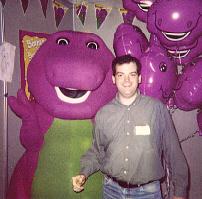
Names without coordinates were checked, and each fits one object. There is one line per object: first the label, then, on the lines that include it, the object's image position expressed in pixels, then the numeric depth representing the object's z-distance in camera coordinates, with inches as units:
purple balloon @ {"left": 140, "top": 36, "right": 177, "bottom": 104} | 59.6
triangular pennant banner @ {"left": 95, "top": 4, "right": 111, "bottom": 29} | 82.3
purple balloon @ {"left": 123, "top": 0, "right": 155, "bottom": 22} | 65.5
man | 50.0
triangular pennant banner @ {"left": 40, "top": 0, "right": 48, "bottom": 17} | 74.2
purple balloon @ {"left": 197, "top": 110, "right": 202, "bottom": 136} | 69.6
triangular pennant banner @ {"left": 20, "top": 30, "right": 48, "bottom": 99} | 70.0
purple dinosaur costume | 58.4
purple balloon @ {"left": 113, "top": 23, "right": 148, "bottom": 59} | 63.2
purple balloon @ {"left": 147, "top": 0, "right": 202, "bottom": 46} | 57.3
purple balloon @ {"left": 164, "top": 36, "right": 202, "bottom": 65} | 65.0
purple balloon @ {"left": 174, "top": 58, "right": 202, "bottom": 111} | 60.9
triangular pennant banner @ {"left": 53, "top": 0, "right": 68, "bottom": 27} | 79.1
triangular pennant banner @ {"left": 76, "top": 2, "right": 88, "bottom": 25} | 83.5
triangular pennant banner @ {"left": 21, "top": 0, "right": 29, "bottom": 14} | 69.0
